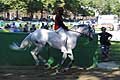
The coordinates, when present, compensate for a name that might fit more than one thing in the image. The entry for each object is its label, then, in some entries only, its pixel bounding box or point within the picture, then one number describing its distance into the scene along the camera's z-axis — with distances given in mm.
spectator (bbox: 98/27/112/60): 17622
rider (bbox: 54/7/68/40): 13039
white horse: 13133
